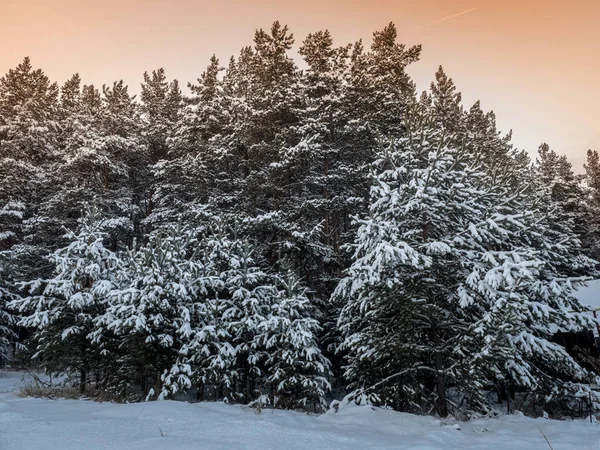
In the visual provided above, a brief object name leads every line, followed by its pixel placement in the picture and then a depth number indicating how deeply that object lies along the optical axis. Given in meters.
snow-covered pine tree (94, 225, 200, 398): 10.34
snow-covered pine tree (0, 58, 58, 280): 21.22
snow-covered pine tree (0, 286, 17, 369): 17.69
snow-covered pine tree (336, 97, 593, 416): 7.95
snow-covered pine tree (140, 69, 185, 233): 20.58
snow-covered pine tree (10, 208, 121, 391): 11.44
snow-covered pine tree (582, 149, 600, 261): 34.25
